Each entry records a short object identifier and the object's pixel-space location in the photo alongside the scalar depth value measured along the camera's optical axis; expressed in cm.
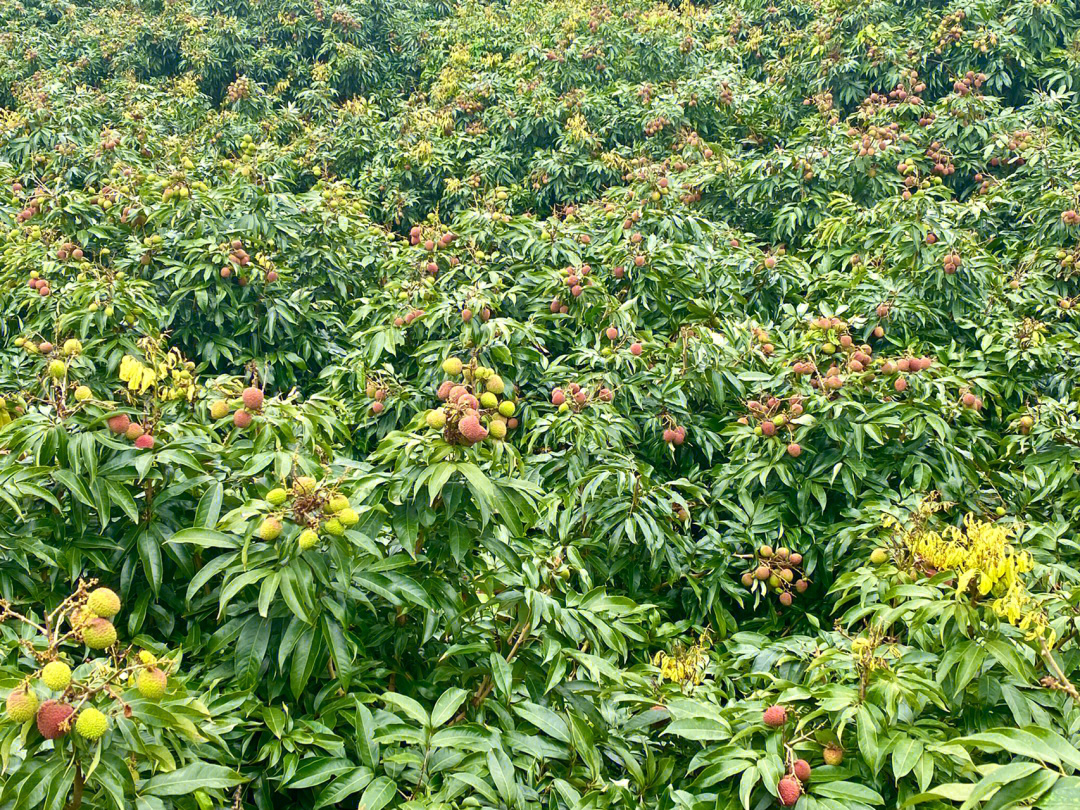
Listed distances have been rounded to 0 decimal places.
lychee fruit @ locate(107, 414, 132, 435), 190
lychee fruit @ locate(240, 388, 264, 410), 202
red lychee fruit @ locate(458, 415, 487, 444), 175
